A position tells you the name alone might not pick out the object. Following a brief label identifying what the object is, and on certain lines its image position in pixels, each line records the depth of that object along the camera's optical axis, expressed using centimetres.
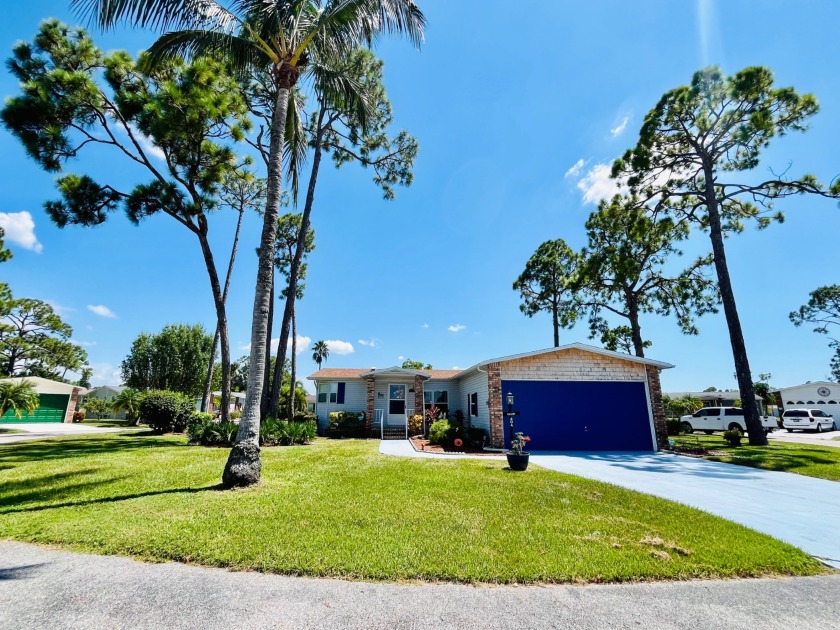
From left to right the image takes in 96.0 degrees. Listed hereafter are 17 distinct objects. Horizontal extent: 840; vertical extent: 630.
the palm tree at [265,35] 743
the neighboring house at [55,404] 2784
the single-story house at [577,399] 1368
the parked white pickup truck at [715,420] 2312
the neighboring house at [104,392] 3928
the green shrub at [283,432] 1368
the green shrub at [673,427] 2154
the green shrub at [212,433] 1325
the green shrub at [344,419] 1989
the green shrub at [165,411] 1755
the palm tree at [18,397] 1784
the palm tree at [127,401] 2436
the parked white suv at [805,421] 2666
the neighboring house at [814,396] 3294
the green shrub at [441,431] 1391
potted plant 898
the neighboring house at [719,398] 3784
